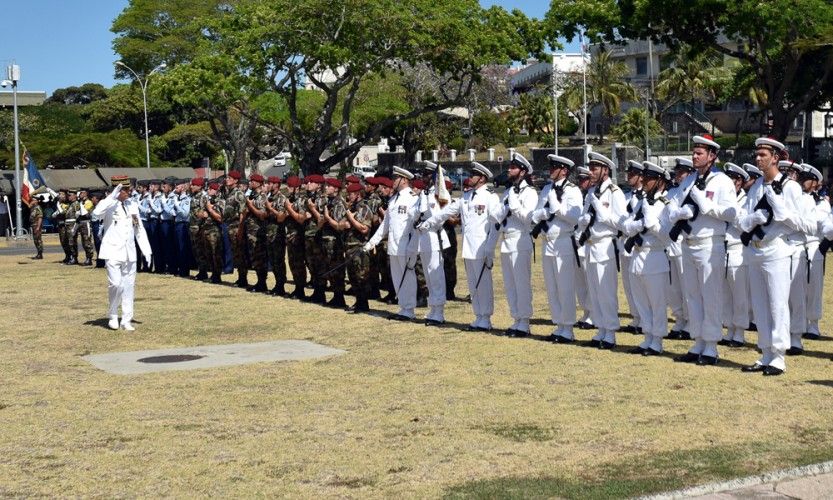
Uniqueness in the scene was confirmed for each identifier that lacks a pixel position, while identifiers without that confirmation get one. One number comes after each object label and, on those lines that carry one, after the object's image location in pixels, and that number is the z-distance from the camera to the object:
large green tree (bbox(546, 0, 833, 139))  32.06
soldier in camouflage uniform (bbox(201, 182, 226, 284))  22.36
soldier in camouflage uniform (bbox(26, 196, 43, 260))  31.06
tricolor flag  38.78
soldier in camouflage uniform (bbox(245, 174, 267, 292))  20.55
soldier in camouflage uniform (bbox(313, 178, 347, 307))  17.59
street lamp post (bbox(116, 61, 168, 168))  65.61
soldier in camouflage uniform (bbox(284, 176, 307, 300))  18.88
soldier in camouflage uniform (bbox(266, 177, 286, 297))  19.73
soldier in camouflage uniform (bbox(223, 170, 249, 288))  21.45
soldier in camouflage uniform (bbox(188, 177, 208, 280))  22.92
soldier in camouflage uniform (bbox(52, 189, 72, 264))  28.89
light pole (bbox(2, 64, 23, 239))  43.25
